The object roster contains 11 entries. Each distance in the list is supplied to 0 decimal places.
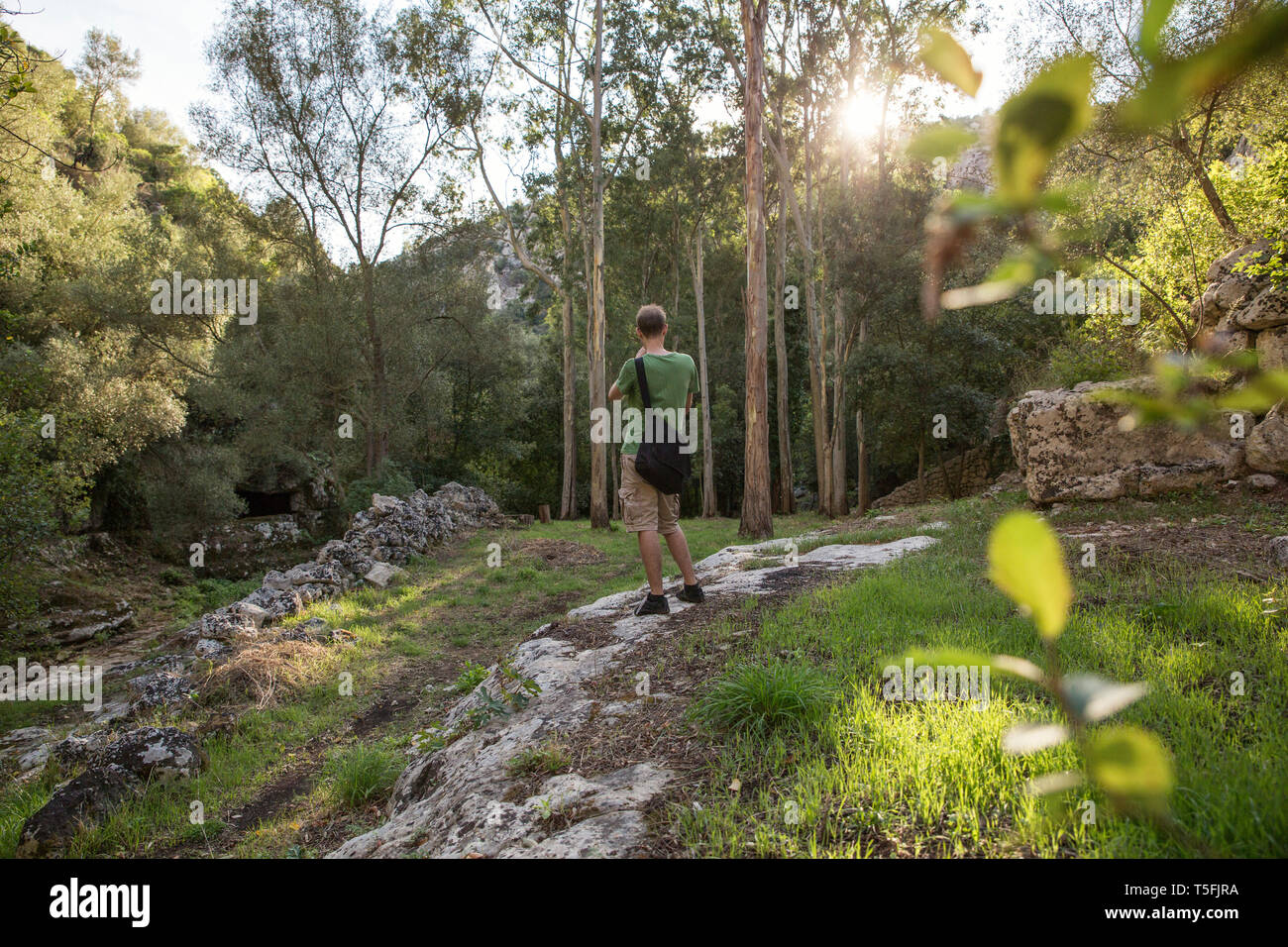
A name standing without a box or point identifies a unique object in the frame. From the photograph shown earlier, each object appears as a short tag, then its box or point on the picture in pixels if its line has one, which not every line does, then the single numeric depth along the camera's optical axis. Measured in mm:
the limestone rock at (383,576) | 11484
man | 5156
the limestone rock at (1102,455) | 7883
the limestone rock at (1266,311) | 7344
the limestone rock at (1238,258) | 7027
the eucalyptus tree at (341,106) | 21719
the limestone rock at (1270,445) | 7129
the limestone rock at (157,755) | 4734
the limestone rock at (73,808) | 4008
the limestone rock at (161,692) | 6348
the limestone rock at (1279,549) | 4734
